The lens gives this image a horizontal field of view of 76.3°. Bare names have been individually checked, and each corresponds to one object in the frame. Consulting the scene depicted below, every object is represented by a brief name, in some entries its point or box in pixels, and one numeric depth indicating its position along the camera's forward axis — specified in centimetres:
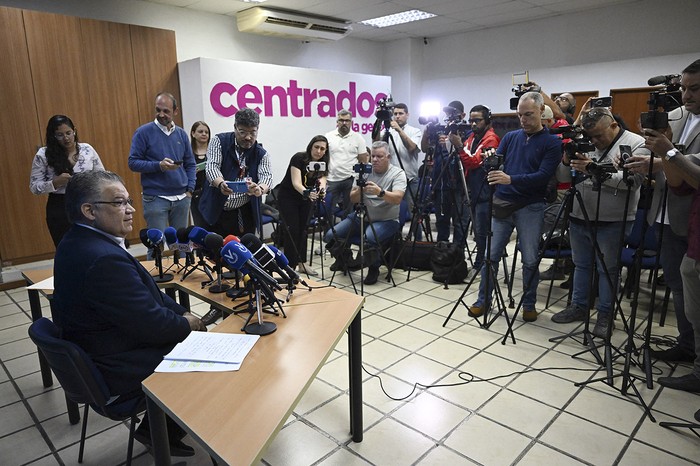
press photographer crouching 414
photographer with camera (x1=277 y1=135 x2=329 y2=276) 399
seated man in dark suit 152
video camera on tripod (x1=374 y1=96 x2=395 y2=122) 446
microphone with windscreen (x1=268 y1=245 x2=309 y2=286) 206
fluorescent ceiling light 635
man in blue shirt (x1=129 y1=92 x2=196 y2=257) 339
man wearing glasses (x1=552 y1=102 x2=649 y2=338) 258
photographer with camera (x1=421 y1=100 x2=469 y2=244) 393
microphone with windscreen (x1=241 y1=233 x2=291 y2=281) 192
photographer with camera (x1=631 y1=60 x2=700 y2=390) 213
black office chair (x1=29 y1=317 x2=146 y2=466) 147
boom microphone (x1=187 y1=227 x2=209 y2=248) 243
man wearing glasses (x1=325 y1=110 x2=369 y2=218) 489
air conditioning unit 577
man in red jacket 417
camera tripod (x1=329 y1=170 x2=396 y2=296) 389
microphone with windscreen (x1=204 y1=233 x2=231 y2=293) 206
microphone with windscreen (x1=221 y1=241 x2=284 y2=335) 174
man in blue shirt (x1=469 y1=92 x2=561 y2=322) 299
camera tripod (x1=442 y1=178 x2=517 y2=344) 310
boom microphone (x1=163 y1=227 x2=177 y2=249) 257
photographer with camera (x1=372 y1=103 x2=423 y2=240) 516
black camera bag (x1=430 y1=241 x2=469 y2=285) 428
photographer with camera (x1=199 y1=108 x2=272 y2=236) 317
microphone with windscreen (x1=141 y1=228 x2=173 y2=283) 249
